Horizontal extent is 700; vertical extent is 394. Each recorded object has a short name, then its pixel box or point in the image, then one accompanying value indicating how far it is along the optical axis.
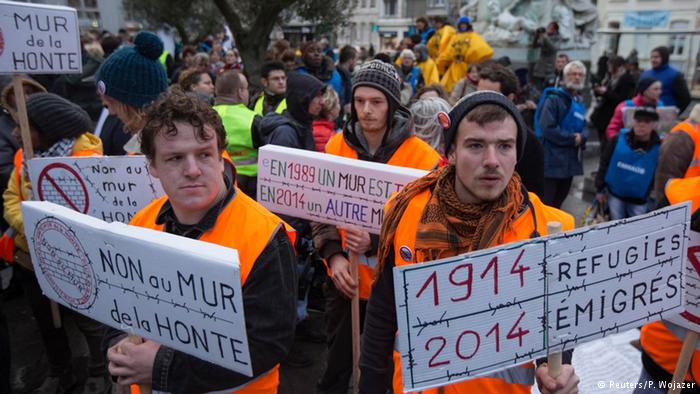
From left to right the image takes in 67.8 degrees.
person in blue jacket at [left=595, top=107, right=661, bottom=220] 5.20
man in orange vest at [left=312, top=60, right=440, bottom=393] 2.97
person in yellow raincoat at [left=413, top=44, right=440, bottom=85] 9.94
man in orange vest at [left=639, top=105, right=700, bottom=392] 2.14
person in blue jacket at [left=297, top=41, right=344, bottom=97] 7.87
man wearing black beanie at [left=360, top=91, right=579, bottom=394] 1.78
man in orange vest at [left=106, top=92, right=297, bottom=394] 1.73
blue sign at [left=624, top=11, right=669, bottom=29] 27.59
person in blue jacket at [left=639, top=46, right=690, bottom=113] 7.71
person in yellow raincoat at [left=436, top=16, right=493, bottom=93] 9.45
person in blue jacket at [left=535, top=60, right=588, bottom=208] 6.01
